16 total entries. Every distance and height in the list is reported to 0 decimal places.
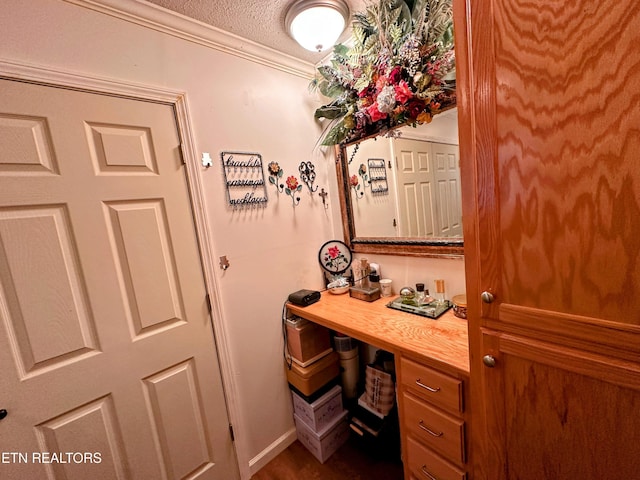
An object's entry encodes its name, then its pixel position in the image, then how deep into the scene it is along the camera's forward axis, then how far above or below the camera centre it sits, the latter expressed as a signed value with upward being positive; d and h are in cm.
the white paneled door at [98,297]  91 -23
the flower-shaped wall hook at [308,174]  173 +26
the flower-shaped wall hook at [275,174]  157 +26
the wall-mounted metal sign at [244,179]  140 +24
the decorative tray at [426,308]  130 -57
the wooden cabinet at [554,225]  53 -10
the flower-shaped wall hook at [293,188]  166 +17
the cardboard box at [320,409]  156 -123
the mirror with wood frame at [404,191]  132 +6
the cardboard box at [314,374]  157 -101
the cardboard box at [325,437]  155 -140
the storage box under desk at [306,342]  158 -81
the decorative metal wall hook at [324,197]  185 +10
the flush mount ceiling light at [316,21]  119 +91
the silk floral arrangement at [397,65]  117 +68
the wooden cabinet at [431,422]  94 -88
